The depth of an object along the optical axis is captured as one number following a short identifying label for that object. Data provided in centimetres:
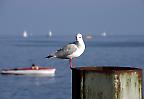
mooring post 1187
